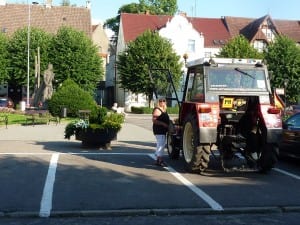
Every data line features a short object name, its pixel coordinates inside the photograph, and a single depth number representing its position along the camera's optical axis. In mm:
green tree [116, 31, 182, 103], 53406
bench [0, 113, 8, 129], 26812
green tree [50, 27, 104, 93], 56219
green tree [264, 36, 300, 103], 56312
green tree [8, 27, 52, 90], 57462
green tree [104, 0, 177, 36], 85875
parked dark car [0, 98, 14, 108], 49775
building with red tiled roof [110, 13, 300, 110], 64188
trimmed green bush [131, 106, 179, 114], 47725
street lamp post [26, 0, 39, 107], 51197
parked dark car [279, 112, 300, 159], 12961
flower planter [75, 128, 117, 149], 15664
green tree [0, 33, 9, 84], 56916
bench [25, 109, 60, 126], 29362
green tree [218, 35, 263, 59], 55625
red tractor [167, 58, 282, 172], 11047
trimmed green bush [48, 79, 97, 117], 34634
